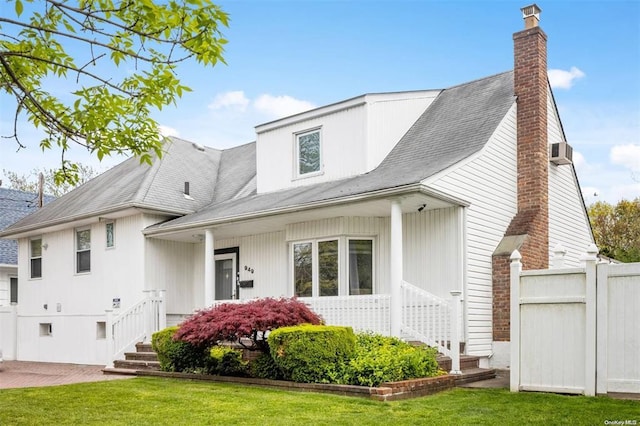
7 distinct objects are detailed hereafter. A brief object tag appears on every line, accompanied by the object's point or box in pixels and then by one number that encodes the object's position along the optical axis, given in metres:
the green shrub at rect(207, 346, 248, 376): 12.16
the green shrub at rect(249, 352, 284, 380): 11.37
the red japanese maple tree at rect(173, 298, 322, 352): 11.34
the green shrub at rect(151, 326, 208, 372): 12.70
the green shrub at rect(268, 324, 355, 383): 10.52
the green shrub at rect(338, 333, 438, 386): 9.94
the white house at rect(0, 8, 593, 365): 13.16
